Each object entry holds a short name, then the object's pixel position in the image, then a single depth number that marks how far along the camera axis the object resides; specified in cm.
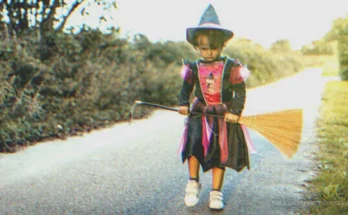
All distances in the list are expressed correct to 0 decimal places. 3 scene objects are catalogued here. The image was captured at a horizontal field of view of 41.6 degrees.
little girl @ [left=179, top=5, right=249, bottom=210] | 384
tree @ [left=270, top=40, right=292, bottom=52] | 4555
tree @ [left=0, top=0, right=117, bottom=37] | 862
